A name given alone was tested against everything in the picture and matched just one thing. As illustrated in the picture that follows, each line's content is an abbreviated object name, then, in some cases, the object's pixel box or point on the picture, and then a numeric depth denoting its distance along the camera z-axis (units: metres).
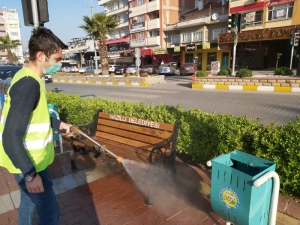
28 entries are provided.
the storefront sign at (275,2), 23.53
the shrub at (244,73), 12.98
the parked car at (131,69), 29.00
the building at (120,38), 45.25
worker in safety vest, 1.49
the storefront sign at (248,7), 25.20
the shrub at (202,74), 14.42
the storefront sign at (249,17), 26.10
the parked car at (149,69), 28.03
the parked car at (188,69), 25.59
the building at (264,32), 23.52
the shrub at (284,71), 13.41
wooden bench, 3.30
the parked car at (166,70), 27.12
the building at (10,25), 78.96
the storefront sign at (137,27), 40.38
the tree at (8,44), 43.94
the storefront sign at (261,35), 23.37
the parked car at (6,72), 10.31
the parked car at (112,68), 33.86
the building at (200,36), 30.33
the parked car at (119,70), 31.98
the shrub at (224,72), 15.89
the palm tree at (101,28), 23.17
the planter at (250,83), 11.45
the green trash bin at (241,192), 1.91
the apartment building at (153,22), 37.81
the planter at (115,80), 18.35
